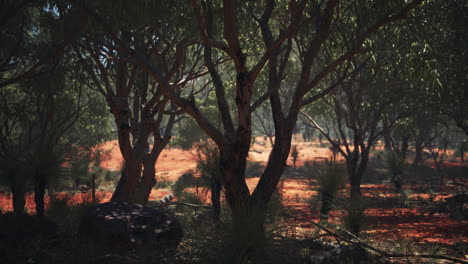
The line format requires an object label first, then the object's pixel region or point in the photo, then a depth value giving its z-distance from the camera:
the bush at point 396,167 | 17.34
